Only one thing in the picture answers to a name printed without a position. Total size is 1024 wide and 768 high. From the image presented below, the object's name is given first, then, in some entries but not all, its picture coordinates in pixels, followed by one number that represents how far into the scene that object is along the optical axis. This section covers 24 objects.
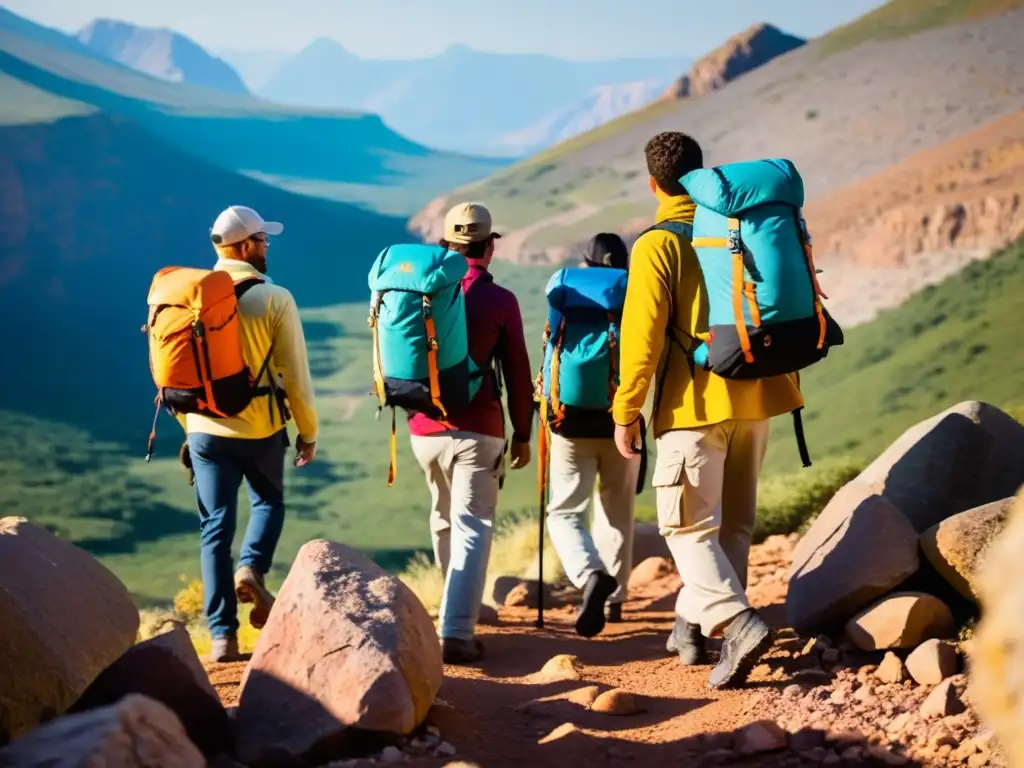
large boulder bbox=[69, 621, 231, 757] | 3.99
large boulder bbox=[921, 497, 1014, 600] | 4.89
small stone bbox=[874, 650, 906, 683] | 4.47
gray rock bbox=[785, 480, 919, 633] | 4.95
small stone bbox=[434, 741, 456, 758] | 4.00
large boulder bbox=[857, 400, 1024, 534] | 5.84
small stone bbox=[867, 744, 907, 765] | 3.72
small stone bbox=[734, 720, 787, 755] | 3.88
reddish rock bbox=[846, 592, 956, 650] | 4.68
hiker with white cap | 5.56
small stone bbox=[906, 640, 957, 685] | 4.33
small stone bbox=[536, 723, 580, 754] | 4.22
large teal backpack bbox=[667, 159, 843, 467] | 4.29
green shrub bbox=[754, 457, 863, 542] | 9.14
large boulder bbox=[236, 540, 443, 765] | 3.88
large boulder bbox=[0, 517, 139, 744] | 3.83
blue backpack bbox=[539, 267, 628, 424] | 5.80
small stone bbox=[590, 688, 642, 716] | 4.50
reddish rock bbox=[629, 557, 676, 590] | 8.09
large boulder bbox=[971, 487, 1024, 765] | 1.89
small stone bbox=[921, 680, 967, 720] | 3.99
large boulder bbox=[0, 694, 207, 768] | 2.97
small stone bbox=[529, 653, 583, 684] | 5.13
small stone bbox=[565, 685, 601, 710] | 4.64
